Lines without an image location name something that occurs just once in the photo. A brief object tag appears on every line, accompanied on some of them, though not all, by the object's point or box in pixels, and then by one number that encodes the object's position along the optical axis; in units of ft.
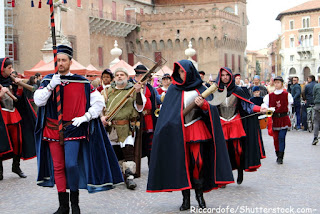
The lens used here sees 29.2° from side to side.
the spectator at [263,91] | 58.54
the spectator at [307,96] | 65.62
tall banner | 91.30
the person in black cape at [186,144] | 22.76
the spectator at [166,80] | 40.47
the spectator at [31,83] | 50.58
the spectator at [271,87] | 63.10
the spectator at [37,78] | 52.78
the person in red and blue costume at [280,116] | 37.27
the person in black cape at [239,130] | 29.30
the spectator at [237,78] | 43.53
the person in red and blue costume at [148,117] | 33.32
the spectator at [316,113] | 49.87
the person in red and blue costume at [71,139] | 21.20
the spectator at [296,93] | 66.62
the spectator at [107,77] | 32.63
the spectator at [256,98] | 43.24
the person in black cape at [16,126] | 31.17
